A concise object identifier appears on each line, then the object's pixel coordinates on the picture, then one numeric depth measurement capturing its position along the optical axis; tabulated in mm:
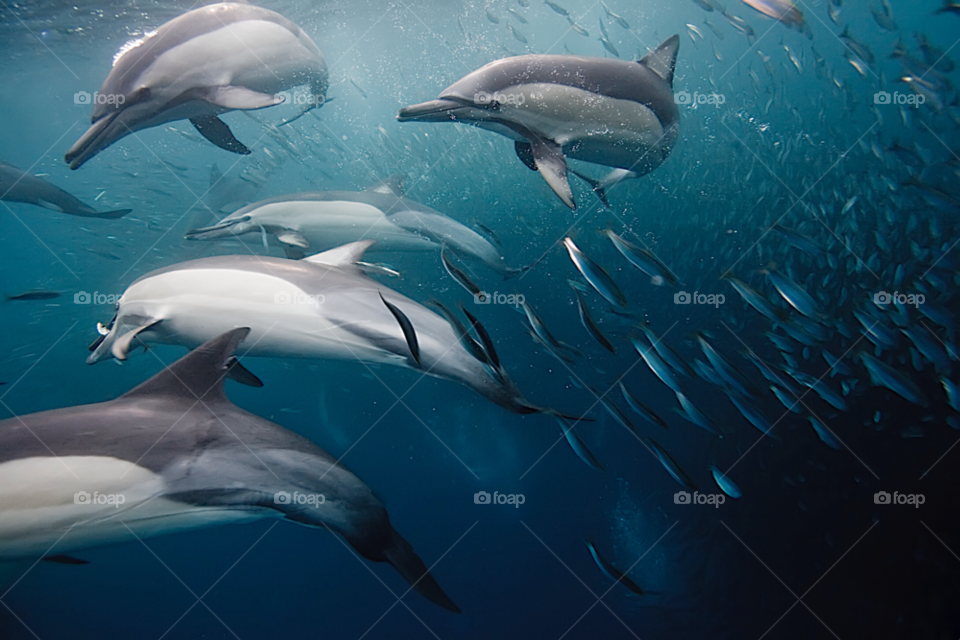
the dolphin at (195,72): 2678
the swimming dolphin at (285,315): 2545
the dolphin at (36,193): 5664
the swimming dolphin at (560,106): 2701
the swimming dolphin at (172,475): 1801
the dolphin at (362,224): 4891
